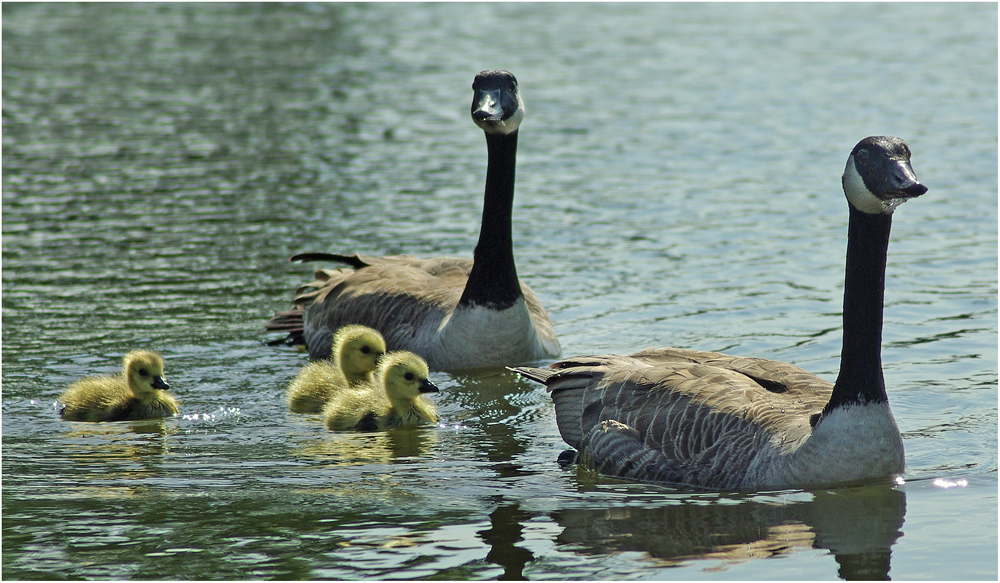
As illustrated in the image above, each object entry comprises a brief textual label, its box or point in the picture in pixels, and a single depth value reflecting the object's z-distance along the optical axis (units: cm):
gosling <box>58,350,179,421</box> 1839
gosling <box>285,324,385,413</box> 1923
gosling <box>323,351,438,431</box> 1816
